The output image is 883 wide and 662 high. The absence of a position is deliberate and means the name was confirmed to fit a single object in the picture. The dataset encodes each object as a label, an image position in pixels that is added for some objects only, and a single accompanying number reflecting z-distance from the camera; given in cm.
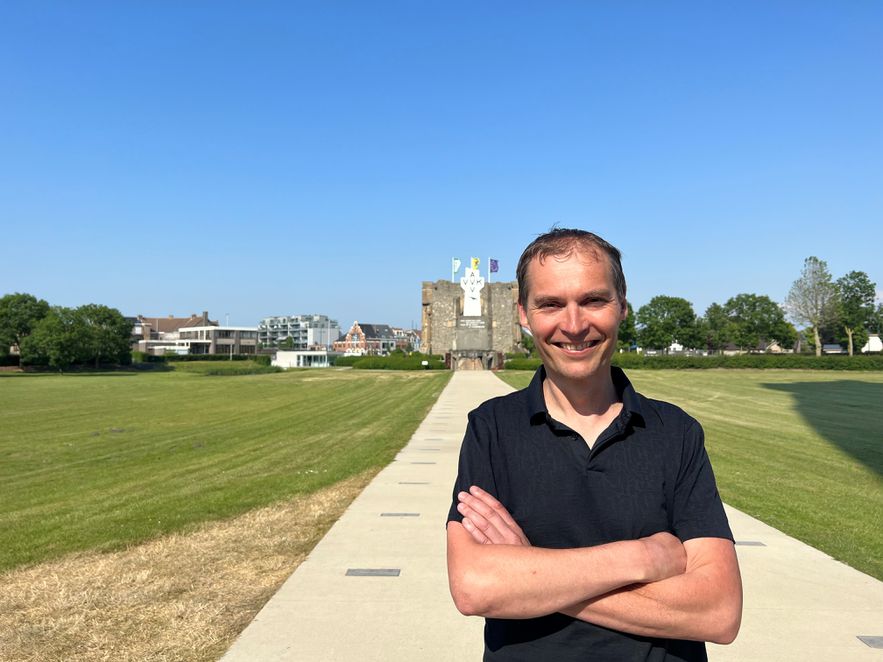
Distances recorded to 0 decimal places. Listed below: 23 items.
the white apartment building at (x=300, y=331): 16918
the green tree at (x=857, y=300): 8994
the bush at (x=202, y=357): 9331
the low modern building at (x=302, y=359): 8488
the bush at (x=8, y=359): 7644
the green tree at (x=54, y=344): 7038
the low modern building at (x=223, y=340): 12888
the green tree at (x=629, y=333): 10450
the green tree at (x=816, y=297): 7244
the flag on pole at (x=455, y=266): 7506
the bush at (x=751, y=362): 6044
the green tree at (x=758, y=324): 10350
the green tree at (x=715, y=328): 10446
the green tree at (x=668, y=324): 10225
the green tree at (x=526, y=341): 8738
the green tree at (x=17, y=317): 7675
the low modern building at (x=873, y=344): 11071
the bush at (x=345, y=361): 7781
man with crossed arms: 184
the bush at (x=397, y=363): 6450
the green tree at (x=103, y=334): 7450
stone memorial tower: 6838
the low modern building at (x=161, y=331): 13562
